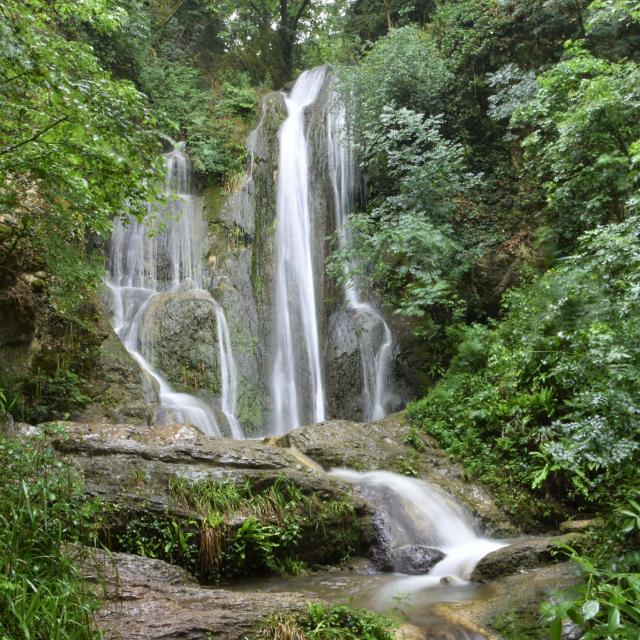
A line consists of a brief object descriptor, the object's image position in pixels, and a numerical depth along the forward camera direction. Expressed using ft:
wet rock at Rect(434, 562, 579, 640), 12.96
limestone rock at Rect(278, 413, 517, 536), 25.16
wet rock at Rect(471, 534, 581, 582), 16.81
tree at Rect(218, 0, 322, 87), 67.72
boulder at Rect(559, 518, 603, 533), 18.38
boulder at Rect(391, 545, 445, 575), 18.89
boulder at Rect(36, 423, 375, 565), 16.85
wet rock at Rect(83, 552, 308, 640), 10.57
